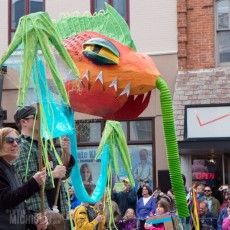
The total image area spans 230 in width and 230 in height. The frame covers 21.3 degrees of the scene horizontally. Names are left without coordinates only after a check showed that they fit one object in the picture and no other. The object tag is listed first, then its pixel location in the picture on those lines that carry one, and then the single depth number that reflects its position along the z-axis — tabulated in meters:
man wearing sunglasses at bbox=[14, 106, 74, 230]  4.76
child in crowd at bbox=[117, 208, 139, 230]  10.12
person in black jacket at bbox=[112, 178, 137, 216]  11.30
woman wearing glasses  4.07
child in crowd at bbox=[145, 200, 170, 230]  8.52
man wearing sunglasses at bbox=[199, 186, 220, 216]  11.55
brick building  13.56
